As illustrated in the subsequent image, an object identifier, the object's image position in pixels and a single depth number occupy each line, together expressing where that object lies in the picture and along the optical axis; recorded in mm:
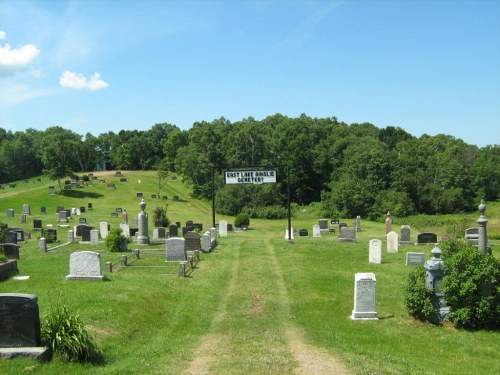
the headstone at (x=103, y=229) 36031
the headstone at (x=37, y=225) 40775
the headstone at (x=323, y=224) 43359
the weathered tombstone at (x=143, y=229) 30359
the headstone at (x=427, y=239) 31561
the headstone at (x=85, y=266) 18062
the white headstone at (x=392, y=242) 27938
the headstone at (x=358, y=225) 43212
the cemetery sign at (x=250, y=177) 29594
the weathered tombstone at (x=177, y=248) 23953
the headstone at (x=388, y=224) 37250
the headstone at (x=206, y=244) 27906
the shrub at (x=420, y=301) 14656
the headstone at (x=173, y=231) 35219
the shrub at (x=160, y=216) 43500
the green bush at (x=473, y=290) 14047
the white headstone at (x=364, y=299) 14914
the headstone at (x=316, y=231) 37906
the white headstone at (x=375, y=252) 24234
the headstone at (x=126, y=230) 34688
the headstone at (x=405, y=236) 31947
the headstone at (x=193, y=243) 27762
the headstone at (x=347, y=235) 33312
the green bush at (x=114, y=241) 27531
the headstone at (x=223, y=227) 37500
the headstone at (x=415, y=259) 23547
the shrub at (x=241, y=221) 46938
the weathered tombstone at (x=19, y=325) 9945
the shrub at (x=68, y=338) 9938
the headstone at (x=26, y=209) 52044
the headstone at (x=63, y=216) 47281
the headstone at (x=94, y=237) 30884
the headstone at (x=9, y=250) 23500
